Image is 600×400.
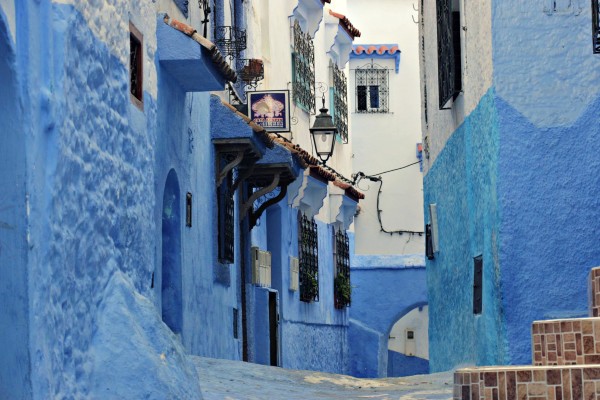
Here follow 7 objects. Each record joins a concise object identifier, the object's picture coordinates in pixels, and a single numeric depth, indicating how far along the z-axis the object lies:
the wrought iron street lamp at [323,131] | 19.42
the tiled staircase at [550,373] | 6.79
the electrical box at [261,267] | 17.50
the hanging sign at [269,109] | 16.39
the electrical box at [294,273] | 20.56
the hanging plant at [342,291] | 25.67
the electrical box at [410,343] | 32.53
